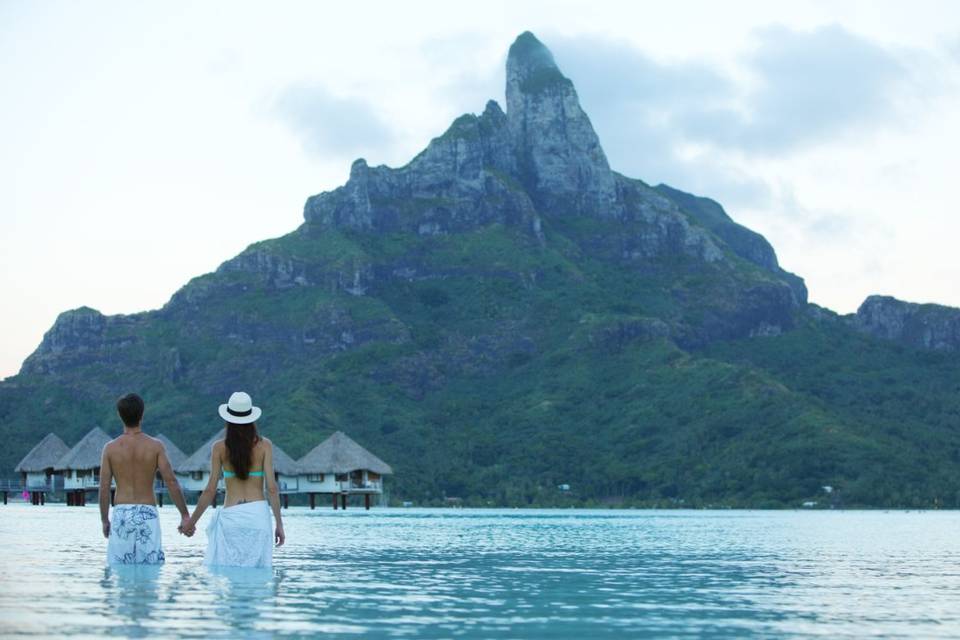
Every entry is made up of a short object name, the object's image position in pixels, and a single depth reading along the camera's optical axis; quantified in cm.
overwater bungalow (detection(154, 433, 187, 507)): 8181
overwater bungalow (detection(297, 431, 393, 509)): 8200
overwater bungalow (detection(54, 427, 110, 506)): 8075
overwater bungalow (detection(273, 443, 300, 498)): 8062
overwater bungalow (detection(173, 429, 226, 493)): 7812
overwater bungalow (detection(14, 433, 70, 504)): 8506
